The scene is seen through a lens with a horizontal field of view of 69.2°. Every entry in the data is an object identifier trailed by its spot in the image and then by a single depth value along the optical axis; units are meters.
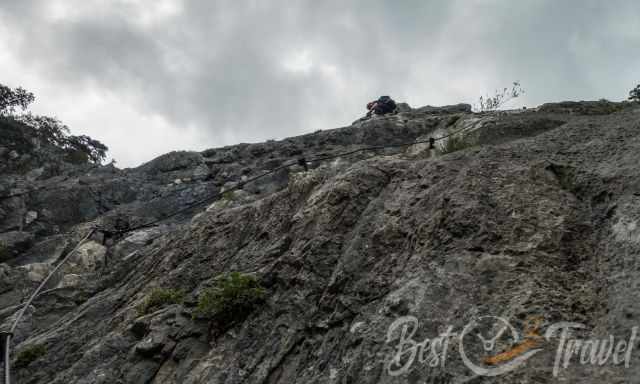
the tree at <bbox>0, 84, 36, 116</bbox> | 36.25
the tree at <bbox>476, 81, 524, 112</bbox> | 23.21
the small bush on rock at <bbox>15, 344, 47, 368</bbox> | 9.45
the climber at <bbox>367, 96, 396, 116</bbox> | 25.83
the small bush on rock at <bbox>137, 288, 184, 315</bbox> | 9.38
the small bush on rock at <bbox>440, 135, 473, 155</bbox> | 11.83
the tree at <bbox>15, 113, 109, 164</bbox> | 37.62
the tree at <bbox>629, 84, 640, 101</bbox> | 21.47
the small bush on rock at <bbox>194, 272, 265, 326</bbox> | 7.87
